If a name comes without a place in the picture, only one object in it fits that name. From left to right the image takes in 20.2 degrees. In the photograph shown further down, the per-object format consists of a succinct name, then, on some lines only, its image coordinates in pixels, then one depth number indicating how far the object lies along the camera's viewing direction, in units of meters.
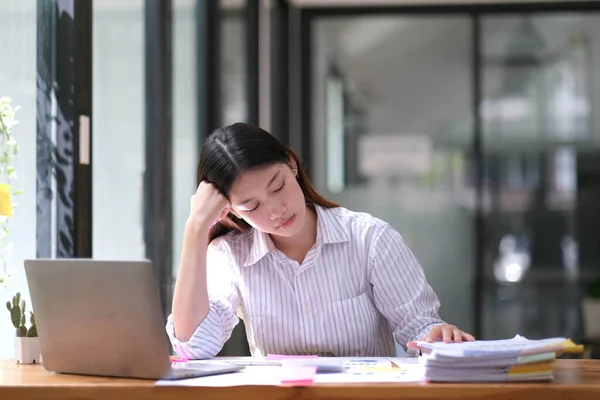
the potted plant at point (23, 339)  3.73
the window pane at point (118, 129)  5.42
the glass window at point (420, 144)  10.62
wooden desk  2.83
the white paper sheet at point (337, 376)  2.96
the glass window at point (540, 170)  10.47
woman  3.85
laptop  3.07
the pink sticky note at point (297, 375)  2.93
